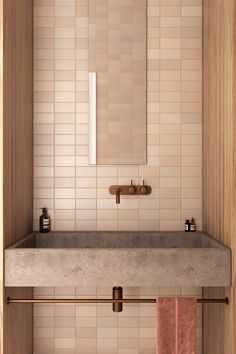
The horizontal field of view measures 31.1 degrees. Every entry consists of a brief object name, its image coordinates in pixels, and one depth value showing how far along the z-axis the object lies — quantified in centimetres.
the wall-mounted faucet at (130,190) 264
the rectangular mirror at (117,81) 270
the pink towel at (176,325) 204
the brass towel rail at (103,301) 208
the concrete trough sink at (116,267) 202
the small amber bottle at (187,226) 267
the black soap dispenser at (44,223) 265
